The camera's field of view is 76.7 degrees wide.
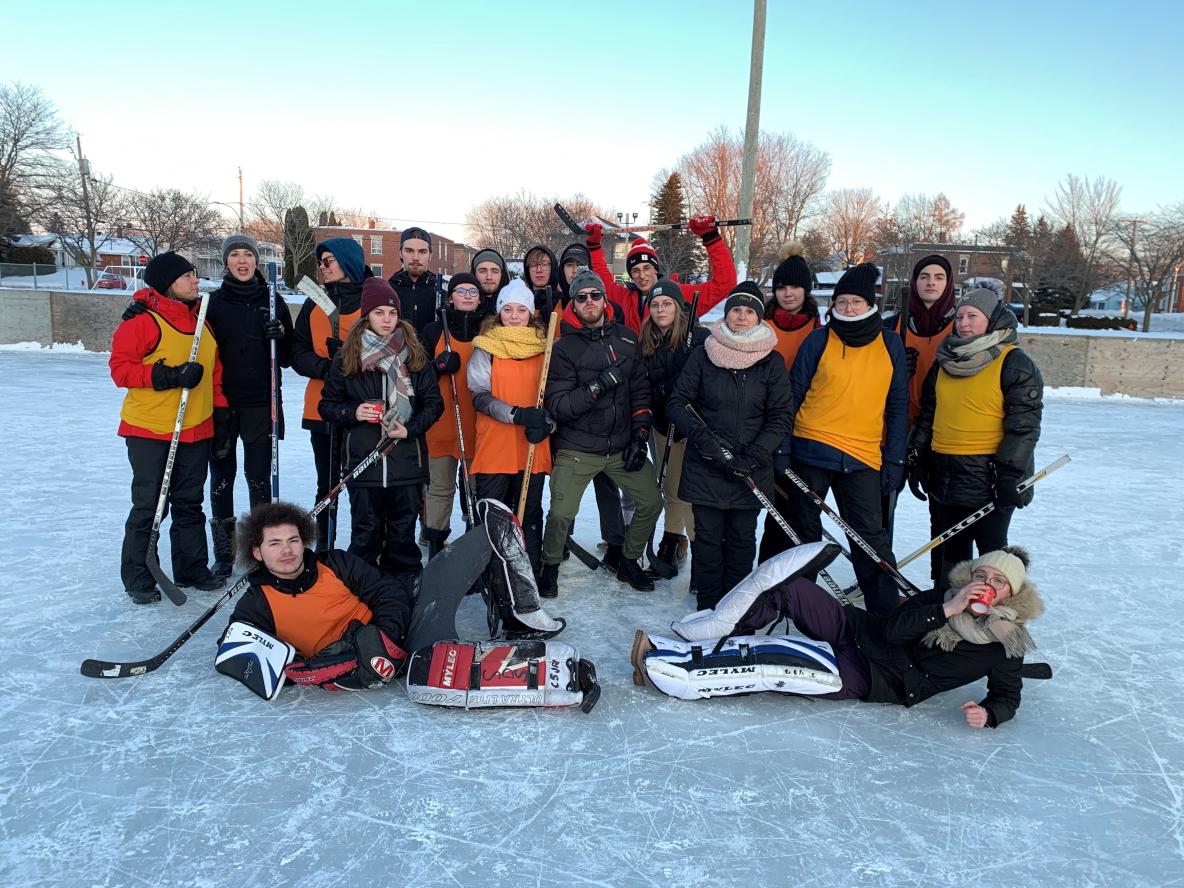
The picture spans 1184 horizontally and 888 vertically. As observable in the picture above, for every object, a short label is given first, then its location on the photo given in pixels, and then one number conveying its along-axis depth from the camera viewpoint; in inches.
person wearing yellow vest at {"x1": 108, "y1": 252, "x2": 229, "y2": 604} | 132.0
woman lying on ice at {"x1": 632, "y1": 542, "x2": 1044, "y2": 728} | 99.7
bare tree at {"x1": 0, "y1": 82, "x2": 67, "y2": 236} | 1080.8
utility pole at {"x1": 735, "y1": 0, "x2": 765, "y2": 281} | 370.9
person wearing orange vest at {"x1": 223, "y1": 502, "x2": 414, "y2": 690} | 104.3
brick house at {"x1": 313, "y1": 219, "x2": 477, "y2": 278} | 1952.5
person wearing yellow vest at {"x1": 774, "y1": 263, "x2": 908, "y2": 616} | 126.6
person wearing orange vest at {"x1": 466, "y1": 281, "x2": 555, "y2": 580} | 141.3
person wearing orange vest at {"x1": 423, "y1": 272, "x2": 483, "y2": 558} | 155.6
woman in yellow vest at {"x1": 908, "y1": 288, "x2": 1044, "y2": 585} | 123.3
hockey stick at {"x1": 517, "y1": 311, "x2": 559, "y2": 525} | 139.7
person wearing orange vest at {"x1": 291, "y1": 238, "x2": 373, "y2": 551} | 148.6
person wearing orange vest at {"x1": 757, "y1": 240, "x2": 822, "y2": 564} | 142.1
